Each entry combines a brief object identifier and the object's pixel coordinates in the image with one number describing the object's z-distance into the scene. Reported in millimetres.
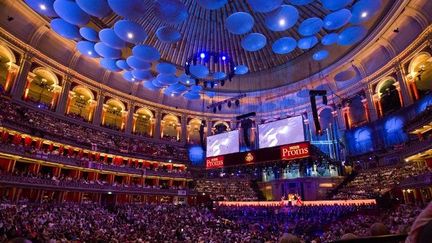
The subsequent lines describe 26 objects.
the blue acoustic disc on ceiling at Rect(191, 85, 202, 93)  21767
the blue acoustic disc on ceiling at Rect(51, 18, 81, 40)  14288
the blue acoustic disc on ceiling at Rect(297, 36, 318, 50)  16016
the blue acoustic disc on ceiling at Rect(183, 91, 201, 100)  23364
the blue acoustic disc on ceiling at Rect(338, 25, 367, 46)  14977
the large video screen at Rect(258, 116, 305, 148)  19203
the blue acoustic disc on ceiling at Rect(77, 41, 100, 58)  16081
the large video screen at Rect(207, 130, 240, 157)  22147
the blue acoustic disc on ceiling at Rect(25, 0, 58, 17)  13297
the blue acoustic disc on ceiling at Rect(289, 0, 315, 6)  13422
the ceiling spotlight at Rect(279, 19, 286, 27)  13370
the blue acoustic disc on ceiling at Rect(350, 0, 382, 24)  13310
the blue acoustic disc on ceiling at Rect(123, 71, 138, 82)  19716
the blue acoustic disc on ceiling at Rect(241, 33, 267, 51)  14424
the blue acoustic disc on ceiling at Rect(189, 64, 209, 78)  17933
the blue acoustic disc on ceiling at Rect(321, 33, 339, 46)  15722
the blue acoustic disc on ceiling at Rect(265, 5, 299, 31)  12849
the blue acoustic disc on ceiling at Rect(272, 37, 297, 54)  15219
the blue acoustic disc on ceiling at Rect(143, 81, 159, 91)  21172
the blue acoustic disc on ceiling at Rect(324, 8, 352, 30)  13417
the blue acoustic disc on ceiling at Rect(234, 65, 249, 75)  19136
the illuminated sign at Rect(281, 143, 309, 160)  18578
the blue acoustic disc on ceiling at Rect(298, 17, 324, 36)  14190
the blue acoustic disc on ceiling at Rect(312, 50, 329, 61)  17641
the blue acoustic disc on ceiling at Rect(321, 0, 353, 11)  12641
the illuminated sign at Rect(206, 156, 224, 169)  22422
